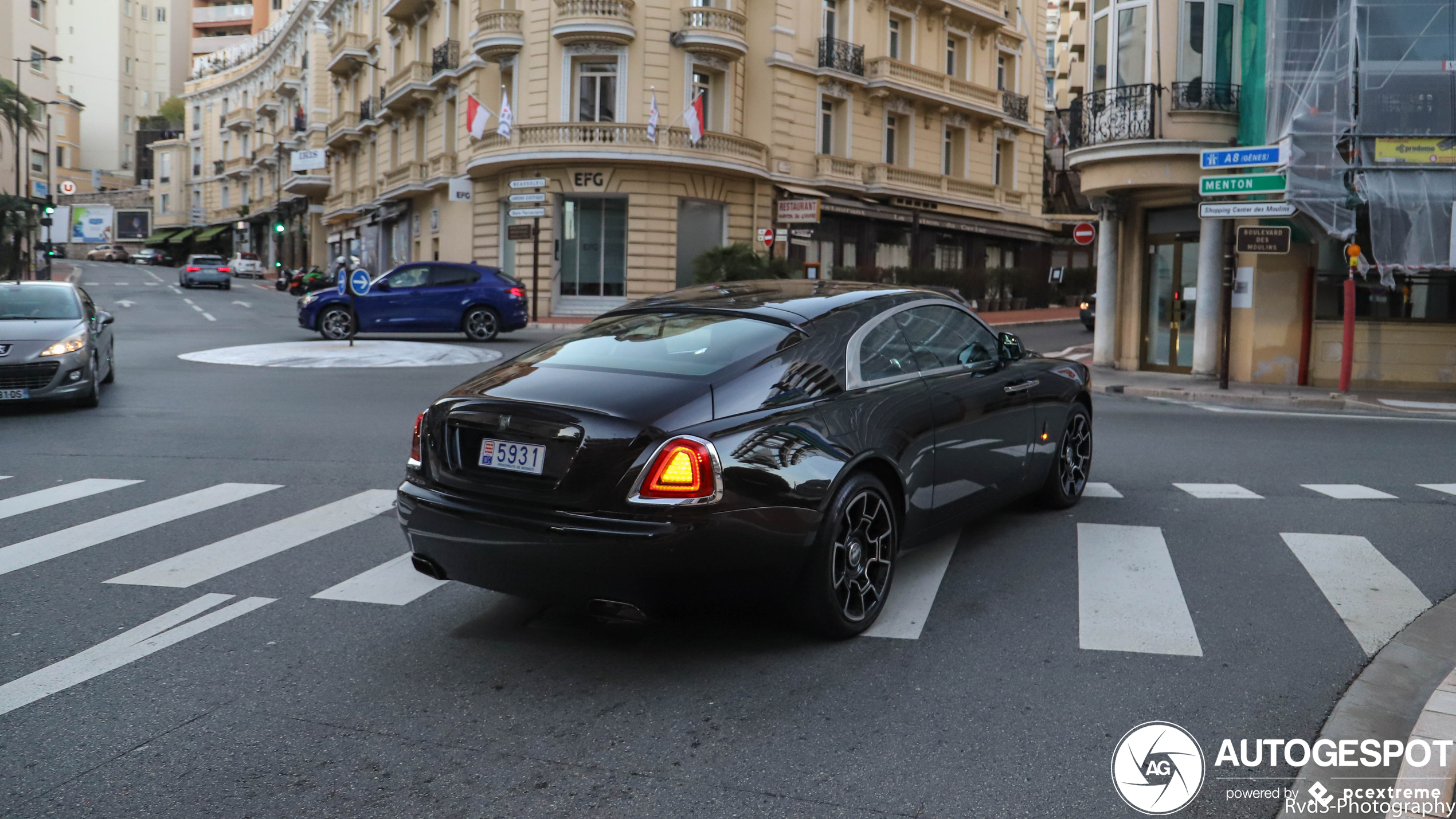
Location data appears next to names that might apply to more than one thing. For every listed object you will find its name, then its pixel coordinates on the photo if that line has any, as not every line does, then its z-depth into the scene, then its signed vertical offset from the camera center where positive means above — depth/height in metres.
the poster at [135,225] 97.44 +6.34
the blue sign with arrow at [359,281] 21.00 +0.47
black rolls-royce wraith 4.28 -0.55
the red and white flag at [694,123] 32.44 +5.29
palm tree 44.12 +7.25
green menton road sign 16.50 +2.05
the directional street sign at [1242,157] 16.28 +2.41
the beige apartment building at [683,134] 34.03 +6.05
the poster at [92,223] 77.31 +5.27
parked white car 68.75 +2.22
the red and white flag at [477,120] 32.75 +5.31
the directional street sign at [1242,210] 16.53 +1.69
